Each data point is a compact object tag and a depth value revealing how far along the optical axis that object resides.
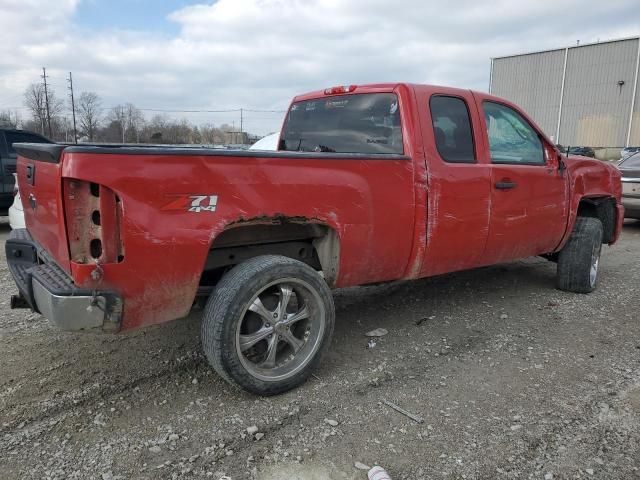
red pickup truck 2.56
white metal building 41.34
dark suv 8.94
